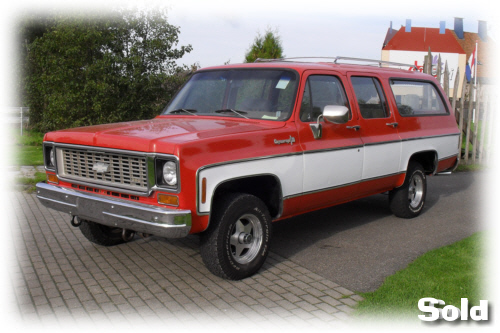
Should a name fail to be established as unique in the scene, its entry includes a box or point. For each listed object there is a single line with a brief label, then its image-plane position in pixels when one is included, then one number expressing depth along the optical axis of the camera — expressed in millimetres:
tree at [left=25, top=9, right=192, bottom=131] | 11805
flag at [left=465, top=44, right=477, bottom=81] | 19942
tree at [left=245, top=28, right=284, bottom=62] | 17047
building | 54438
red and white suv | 4465
